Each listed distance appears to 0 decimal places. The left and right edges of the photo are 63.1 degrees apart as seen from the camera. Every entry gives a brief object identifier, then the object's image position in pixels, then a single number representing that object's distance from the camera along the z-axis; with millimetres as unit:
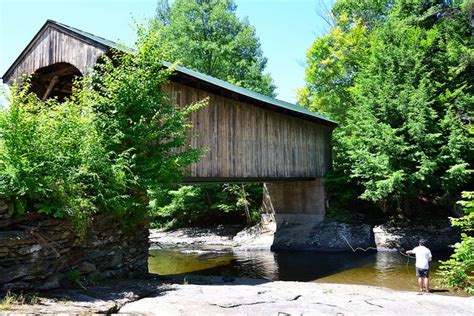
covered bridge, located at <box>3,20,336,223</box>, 11211
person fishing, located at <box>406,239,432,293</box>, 9234
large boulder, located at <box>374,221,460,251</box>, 15797
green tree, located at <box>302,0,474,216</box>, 15078
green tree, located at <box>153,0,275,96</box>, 27984
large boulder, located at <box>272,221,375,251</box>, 16719
